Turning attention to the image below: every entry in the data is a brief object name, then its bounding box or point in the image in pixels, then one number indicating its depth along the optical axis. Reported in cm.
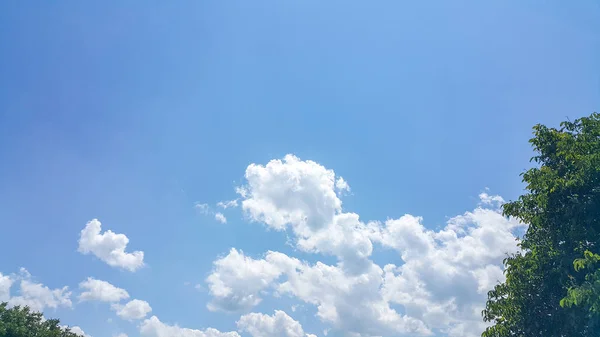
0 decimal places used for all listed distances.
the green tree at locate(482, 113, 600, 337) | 1788
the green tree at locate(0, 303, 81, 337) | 5222
